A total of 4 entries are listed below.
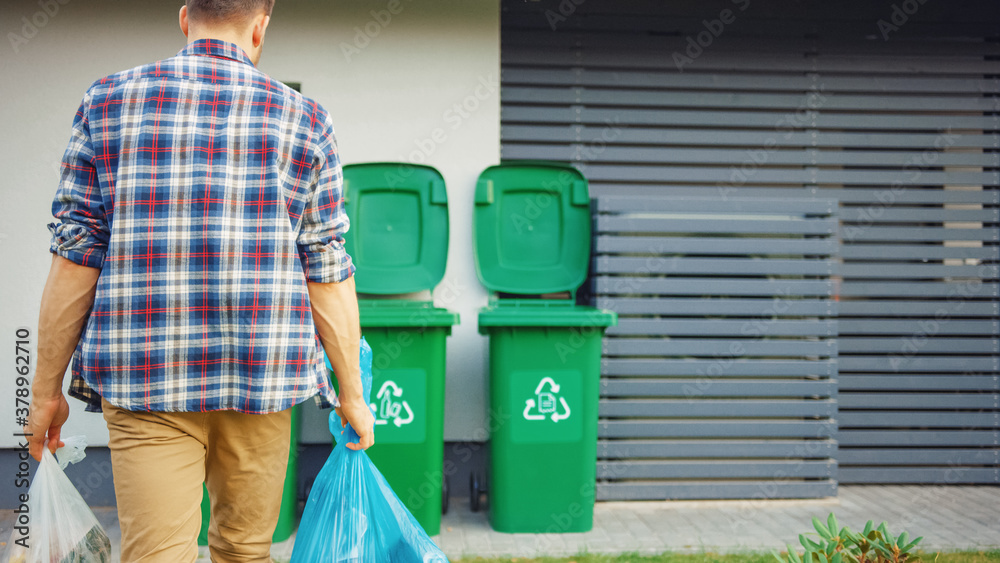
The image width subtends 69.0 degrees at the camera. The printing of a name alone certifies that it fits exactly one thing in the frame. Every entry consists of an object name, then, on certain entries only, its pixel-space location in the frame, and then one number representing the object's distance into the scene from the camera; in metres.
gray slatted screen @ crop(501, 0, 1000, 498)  4.58
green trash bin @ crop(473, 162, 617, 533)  3.63
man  1.51
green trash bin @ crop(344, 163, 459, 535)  3.50
